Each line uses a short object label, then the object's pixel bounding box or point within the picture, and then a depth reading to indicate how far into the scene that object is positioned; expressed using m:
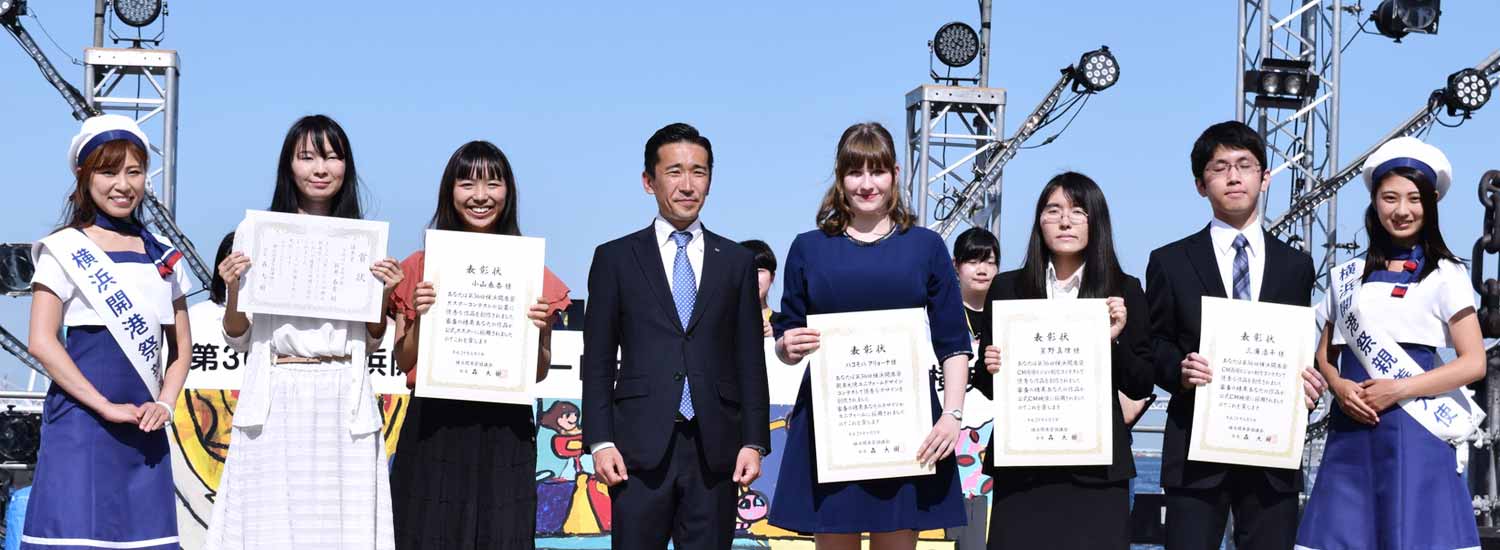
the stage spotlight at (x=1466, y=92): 12.65
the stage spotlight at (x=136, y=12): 12.57
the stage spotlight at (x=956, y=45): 13.57
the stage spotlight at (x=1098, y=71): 14.31
